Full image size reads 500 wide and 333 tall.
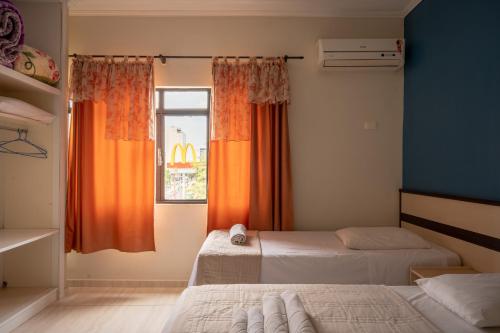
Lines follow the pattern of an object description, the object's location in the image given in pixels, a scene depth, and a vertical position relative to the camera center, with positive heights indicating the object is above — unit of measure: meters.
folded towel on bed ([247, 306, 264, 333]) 1.11 -0.61
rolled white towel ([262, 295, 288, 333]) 1.10 -0.60
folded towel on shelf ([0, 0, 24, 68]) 2.03 +0.94
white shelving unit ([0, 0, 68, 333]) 2.63 -0.17
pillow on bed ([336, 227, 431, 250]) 2.30 -0.58
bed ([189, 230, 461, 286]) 2.14 -0.72
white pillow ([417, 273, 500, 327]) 1.24 -0.59
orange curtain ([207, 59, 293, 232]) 3.01 +0.19
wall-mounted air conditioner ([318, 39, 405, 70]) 2.91 +1.16
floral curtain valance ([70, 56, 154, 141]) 2.98 +0.76
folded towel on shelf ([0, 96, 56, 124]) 2.13 +0.42
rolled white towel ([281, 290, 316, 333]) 1.09 -0.60
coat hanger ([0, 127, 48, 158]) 2.59 +0.16
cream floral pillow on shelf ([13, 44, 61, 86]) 2.26 +0.81
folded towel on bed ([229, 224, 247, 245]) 2.42 -0.58
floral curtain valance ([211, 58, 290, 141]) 3.01 +0.78
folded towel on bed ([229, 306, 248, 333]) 1.13 -0.62
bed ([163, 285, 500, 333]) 1.22 -0.66
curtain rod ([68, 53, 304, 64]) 3.05 +1.14
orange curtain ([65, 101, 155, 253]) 2.98 -0.20
